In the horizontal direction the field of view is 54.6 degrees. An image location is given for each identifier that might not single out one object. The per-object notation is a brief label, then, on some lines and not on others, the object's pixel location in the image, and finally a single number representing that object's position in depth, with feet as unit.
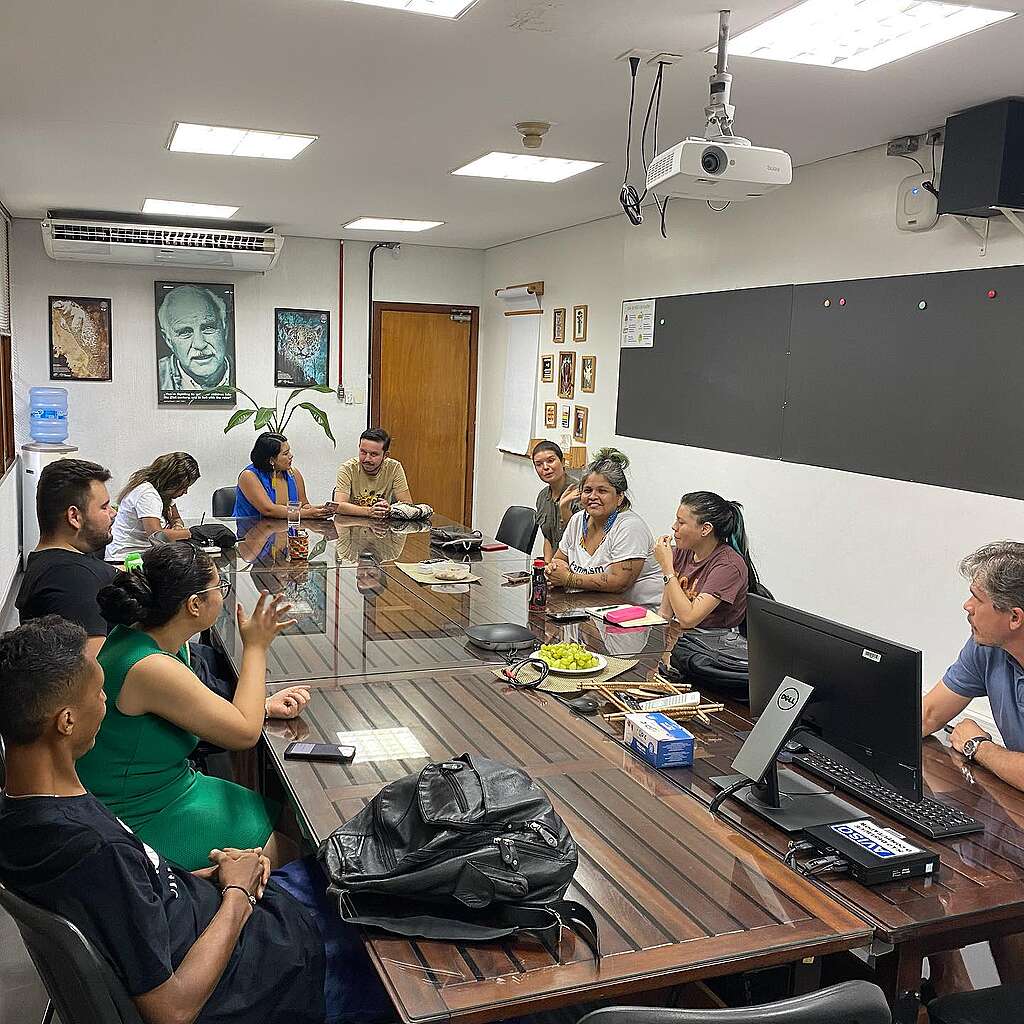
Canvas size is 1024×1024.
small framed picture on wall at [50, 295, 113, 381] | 24.97
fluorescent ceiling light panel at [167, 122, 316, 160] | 14.46
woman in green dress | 7.07
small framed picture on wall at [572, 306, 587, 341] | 23.11
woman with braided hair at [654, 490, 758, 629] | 11.60
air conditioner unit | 23.06
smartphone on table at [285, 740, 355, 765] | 7.42
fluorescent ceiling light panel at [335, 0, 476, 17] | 8.98
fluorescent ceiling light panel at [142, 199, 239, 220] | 21.66
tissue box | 7.52
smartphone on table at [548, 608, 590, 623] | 11.64
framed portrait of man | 26.00
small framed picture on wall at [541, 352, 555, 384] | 24.75
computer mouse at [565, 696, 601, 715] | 8.63
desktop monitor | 6.27
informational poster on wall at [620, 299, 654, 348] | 20.20
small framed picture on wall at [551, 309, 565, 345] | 24.13
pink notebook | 11.53
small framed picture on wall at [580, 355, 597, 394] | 22.75
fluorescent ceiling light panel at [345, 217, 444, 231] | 23.66
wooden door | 28.48
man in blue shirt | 7.45
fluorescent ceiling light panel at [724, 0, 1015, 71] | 9.00
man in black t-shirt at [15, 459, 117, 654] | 9.88
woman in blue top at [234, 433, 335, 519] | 18.69
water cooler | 23.97
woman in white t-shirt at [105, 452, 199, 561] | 16.08
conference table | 5.10
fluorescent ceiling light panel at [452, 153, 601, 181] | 15.99
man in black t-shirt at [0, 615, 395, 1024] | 5.00
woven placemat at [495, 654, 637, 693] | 9.12
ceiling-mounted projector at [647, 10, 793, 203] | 8.86
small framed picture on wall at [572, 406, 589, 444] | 23.13
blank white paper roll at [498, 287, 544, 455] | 25.77
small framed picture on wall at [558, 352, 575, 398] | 23.71
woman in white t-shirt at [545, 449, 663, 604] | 13.42
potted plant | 25.79
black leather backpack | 5.32
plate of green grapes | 9.48
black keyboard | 6.61
